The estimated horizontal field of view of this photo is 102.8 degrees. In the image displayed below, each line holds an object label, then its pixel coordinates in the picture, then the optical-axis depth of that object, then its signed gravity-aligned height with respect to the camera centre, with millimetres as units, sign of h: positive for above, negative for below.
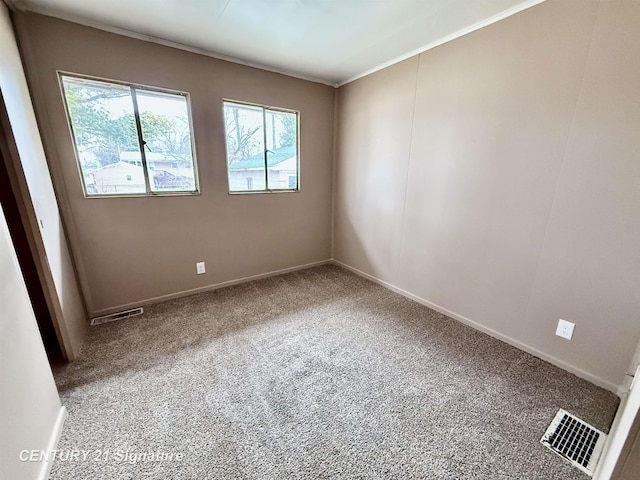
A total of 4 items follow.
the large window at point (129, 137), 2047 +313
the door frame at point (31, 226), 1426 -310
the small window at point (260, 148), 2730 +304
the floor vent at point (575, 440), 1184 -1273
